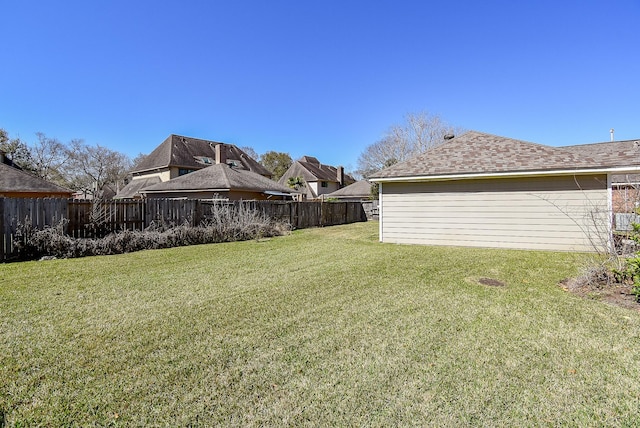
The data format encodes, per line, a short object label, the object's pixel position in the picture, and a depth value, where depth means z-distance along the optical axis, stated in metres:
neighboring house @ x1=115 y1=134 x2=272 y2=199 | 31.80
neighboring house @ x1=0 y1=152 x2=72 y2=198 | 15.90
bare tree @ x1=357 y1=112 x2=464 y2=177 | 32.03
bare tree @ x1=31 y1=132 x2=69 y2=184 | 35.72
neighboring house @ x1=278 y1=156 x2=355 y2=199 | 42.94
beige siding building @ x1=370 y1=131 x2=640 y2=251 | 8.18
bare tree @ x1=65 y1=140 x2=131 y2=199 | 38.84
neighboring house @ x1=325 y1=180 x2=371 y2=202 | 34.00
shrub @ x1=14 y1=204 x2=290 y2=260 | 7.98
